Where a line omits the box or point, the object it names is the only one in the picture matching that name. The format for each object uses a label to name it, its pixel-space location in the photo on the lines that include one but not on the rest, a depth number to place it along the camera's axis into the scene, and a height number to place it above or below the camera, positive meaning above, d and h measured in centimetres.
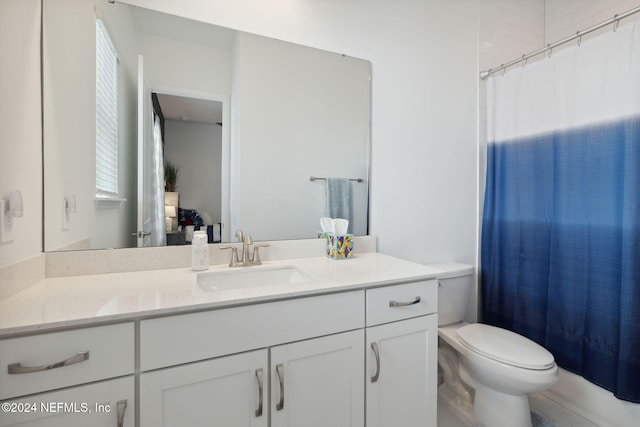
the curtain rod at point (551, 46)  131 +94
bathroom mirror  111 +41
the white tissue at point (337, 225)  153 -7
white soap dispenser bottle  122 -18
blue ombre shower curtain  133 +4
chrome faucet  133 -20
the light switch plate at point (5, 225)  80 -5
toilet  125 -70
